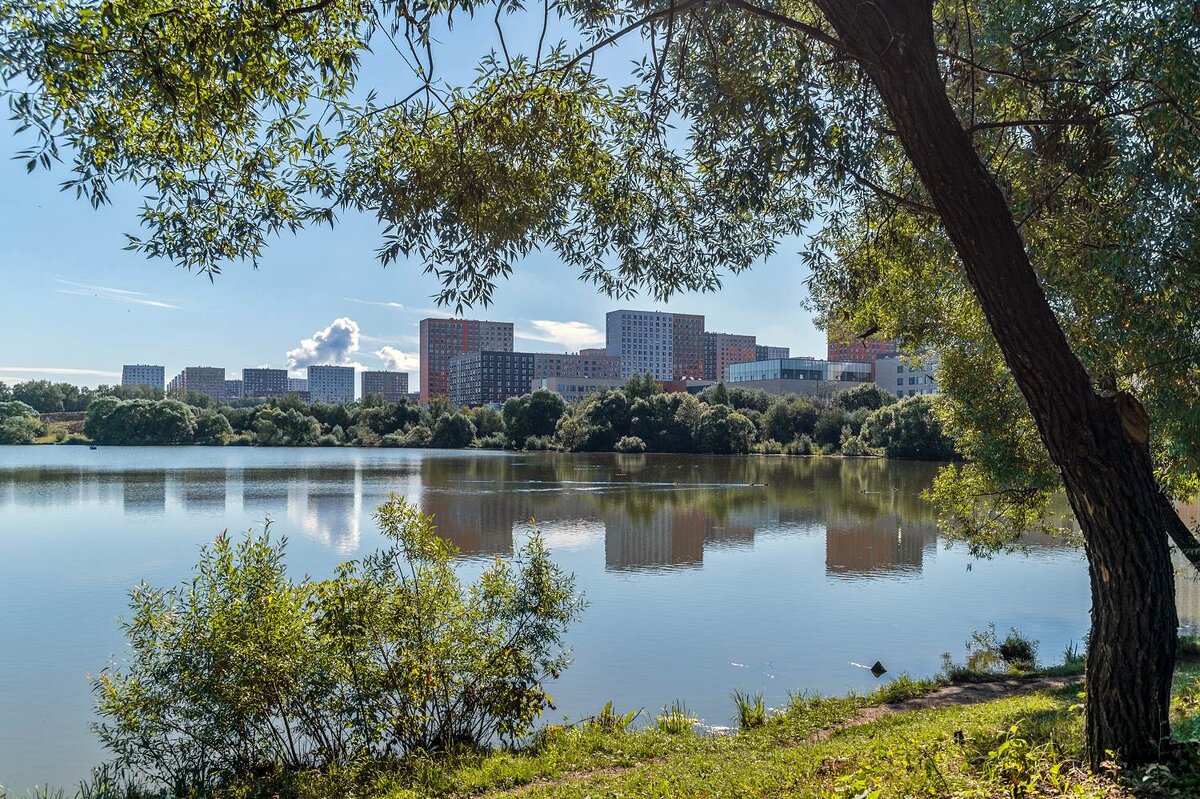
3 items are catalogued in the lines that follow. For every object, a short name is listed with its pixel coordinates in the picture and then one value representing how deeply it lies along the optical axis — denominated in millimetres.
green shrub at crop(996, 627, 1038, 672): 12016
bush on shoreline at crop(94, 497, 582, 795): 7203
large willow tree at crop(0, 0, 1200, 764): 3945
